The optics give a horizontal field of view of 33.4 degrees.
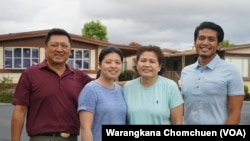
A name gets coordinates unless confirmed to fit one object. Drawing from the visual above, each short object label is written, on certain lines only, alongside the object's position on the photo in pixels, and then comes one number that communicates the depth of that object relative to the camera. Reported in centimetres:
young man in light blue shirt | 417
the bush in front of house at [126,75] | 3503
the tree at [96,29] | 5118
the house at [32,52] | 2903
